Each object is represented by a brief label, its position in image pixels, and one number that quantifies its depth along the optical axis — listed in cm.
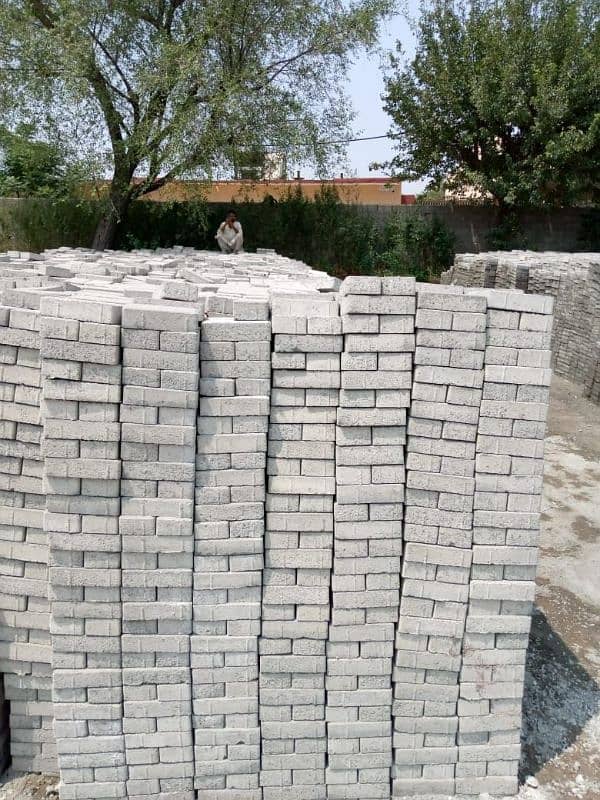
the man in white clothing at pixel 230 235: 1455
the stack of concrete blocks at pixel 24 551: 317
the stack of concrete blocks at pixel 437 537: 313
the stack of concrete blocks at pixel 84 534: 297
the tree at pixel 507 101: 1742
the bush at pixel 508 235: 2020
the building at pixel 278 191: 1590
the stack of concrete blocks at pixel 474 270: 1470
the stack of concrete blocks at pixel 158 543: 300
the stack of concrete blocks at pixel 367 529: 311
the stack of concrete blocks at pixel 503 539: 317
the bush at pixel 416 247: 2006
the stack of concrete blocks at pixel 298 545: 311
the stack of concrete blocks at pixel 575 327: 1124
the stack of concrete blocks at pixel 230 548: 309
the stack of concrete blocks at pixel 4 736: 354
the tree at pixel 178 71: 1369
